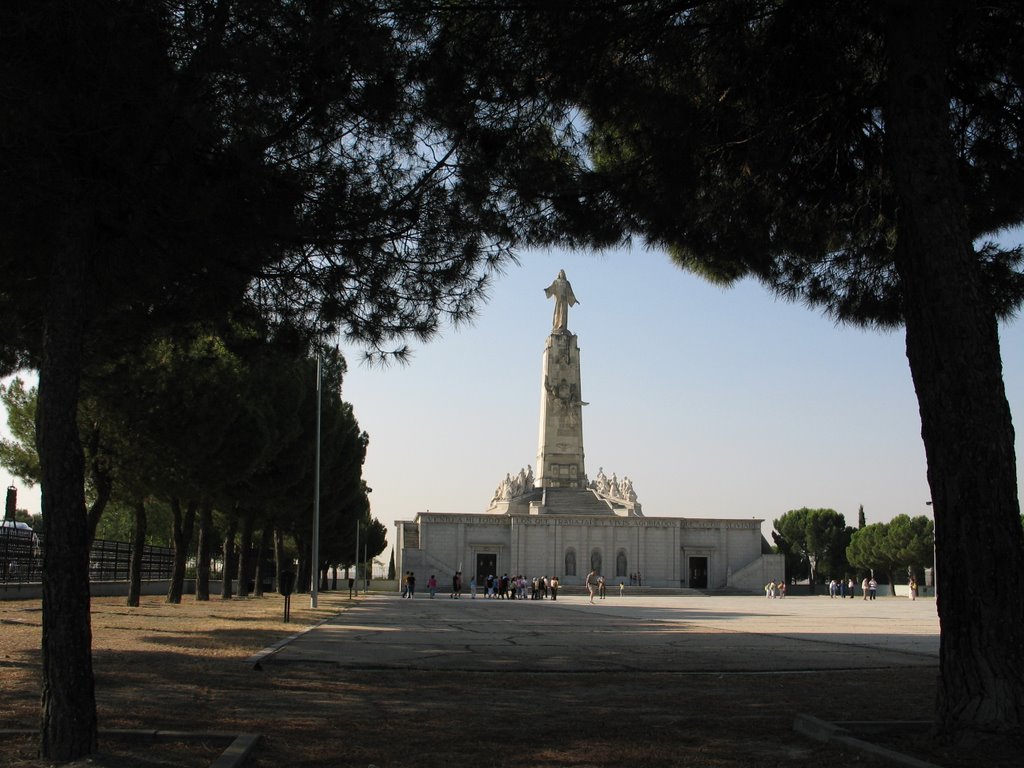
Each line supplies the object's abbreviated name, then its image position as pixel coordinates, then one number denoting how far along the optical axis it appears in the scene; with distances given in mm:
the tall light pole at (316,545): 29406
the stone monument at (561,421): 72188
